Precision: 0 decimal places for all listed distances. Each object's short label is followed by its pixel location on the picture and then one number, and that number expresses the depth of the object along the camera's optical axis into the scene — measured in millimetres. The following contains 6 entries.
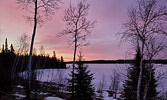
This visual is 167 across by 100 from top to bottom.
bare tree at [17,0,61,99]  7609
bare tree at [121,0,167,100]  5155
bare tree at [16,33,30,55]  26617
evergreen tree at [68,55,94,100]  8961
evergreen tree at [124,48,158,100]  9859
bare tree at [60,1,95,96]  10445
